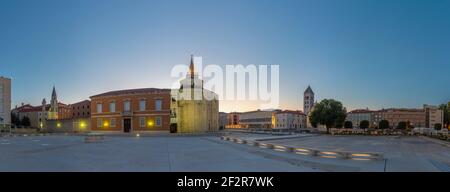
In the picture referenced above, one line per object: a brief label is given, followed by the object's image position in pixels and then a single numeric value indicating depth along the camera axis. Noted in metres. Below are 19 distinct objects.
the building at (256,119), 157.02
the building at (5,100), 67.00
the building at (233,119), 186.00
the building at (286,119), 147.25
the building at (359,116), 168.12
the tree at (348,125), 89.50
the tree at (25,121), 113.68
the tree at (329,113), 57.88
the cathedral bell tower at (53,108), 94.44
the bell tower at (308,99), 146.50
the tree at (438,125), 80.39
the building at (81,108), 98.44
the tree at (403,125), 111.39
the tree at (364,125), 92.00
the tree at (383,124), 95.60
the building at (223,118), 179.93
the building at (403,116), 166.75
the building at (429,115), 161.51
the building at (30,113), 118.12
